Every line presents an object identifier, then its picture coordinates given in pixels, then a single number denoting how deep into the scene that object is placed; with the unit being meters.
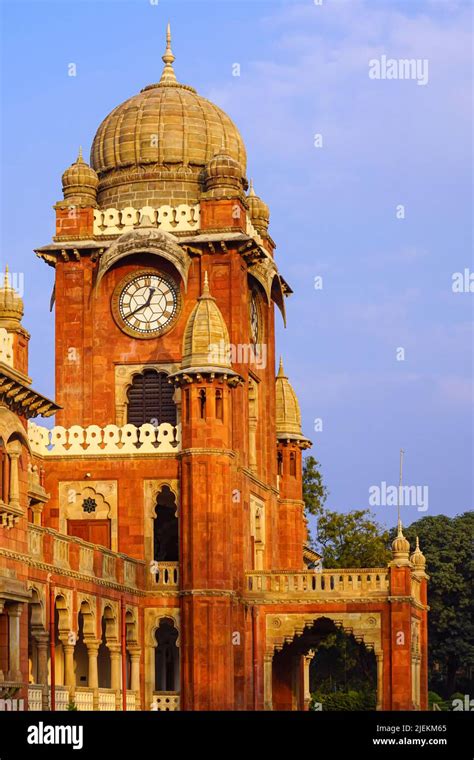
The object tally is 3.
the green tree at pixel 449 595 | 92.56
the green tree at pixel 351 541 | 81.19
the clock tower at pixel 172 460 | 52.94
